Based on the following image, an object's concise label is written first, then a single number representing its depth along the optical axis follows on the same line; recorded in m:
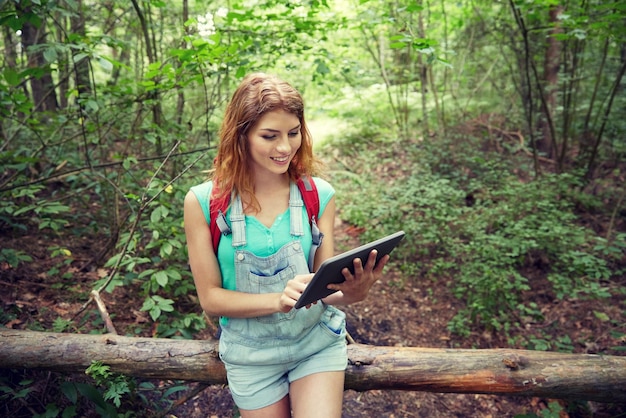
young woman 1.84
